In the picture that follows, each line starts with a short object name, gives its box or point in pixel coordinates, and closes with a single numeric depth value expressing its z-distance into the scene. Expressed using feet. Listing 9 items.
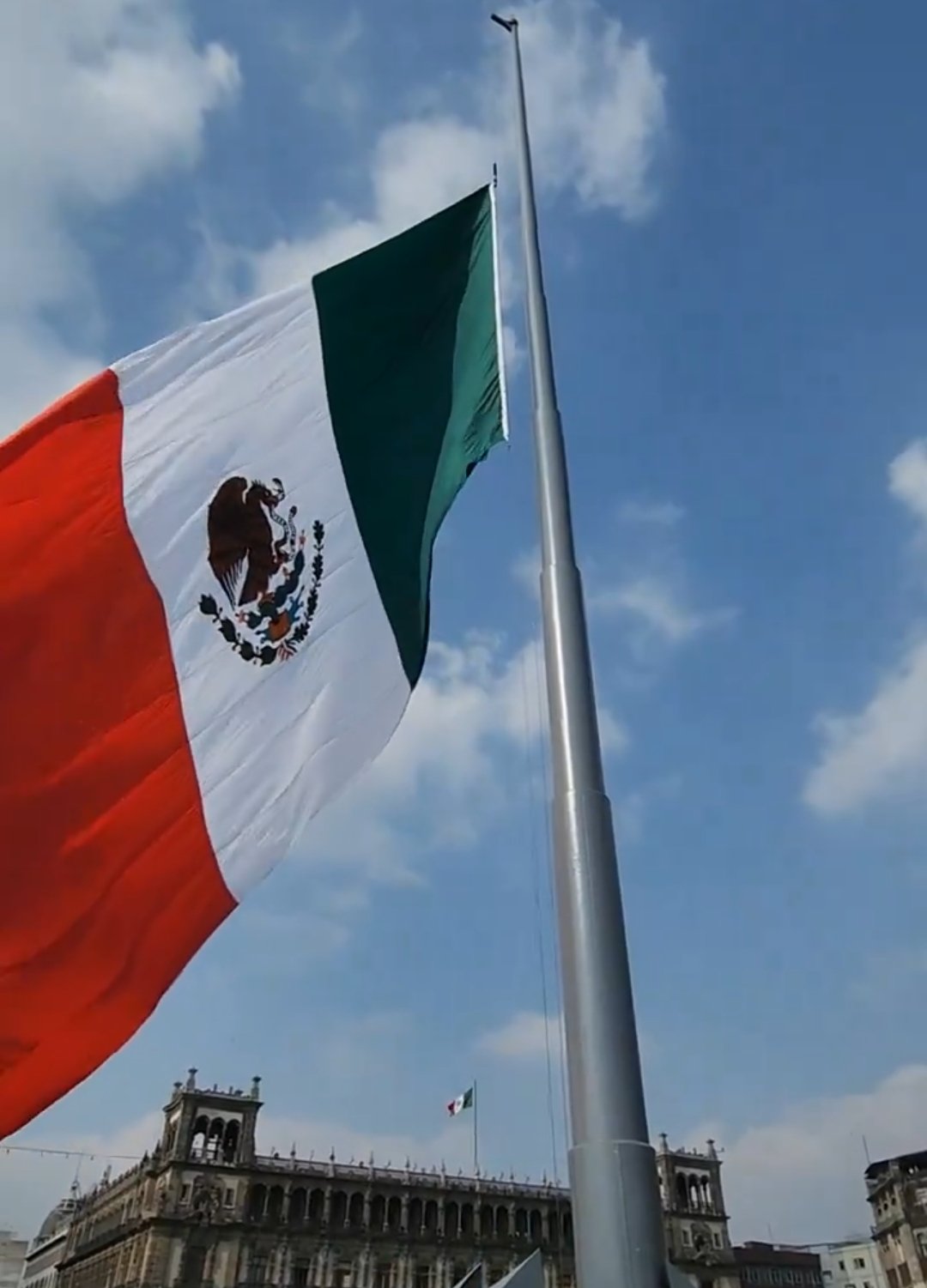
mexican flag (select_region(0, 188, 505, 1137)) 19.70
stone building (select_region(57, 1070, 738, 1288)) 213.05
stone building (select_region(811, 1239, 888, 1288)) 295.28
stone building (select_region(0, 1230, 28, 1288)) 377.50
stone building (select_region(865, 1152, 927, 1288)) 260.62
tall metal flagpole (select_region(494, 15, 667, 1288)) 13.37
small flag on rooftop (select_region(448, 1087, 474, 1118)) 207.92
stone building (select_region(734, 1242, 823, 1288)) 294.46
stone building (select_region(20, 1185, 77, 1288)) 316.60
